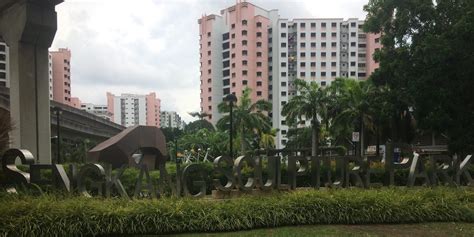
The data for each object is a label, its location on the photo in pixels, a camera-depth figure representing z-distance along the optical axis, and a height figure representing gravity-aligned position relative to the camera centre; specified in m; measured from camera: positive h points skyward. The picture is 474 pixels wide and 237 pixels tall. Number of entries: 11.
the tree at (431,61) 26.64 +3.21
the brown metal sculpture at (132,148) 26.69 -1.78
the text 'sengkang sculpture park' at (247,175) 12.05 -1.78
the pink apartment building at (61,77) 90.19 +8.24
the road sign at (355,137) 30.84 -1.45
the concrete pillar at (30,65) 23.48 +2.78
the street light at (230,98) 23.82 +0.96
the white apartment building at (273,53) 109.12 +15.29
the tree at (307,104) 43.94 +1.15
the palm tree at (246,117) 48.75 -0.06
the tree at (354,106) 40.97 +0.86
